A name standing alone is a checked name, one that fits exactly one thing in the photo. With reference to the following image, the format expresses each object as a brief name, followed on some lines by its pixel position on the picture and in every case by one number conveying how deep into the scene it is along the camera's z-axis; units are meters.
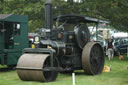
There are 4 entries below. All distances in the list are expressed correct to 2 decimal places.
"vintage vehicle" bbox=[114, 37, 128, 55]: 24.05
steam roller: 9.48
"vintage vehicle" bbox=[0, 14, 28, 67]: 12.93
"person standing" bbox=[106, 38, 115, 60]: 18.45
